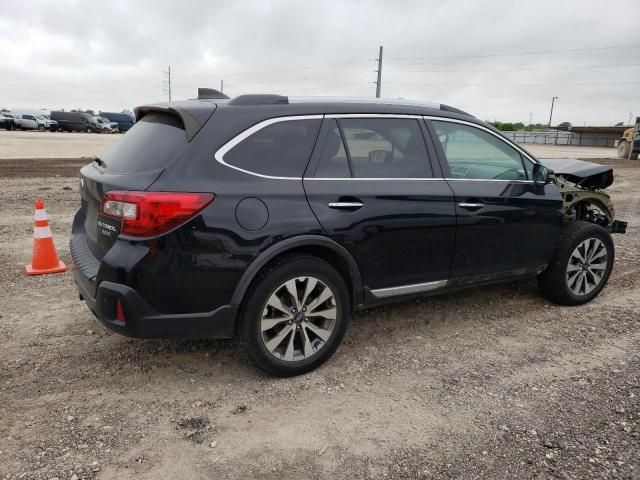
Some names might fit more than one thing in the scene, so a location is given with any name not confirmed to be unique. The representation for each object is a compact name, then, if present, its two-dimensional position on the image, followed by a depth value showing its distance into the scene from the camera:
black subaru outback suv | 2.86
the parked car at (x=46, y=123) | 45.88
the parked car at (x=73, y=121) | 46.81
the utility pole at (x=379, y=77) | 49.11
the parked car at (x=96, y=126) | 47.19
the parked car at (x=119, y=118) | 55.88
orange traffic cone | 5.11
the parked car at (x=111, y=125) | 48.80
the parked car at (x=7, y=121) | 42.97
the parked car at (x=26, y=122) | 44.34
